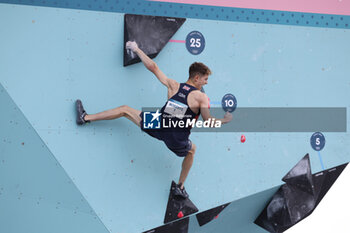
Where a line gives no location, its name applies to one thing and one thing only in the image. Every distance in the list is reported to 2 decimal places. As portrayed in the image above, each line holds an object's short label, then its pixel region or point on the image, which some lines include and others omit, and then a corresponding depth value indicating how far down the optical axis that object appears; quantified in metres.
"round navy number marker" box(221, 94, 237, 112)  9.94
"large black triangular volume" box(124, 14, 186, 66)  9.29
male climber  8.91
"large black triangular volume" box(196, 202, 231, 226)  9.94
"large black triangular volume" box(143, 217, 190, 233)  9.63
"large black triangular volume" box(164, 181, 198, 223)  9.64
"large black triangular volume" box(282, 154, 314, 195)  10.33
